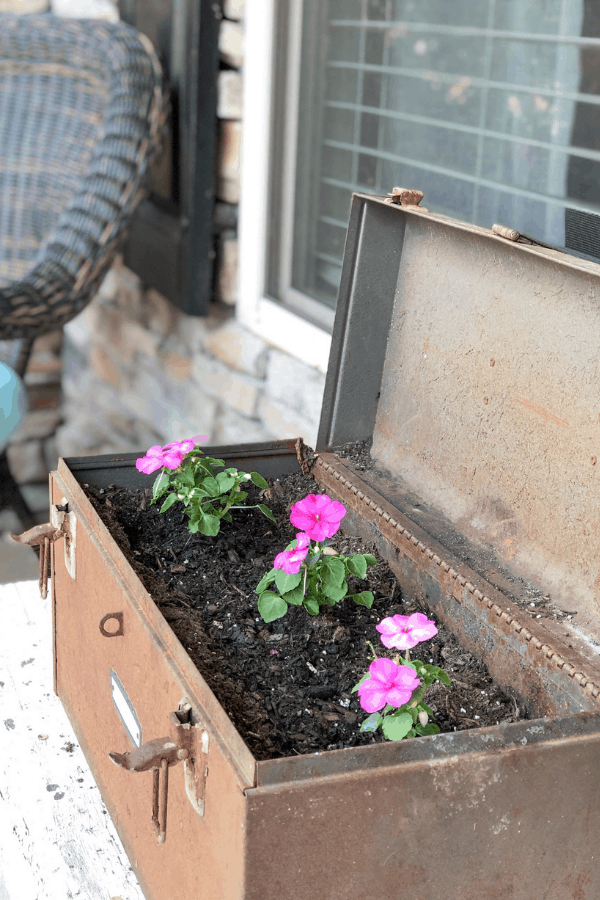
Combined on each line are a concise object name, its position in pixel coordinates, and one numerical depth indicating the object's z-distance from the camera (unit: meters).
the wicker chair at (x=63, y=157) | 2.80
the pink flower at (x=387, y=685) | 0.84
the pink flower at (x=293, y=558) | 1.06
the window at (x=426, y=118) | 1.96
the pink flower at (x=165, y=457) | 1.27
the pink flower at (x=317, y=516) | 1.16
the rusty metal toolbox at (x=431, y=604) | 0.77
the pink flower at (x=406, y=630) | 0.92
